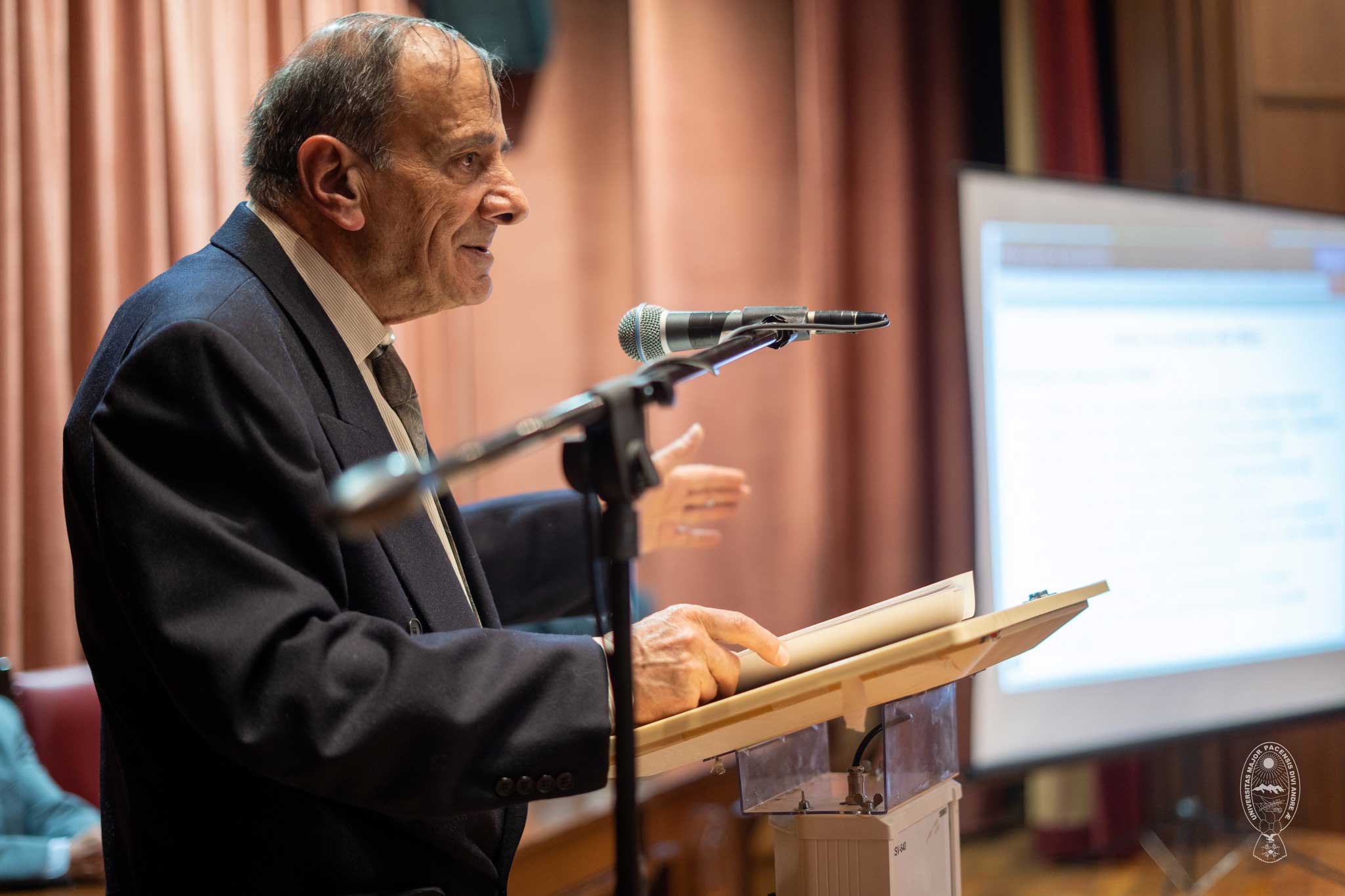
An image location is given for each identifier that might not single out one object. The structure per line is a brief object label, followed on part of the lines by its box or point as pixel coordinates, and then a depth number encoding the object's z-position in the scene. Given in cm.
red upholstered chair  228
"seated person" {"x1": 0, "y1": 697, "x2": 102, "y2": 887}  220
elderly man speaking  99
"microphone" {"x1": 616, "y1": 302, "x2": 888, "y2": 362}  127
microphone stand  90
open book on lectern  102
